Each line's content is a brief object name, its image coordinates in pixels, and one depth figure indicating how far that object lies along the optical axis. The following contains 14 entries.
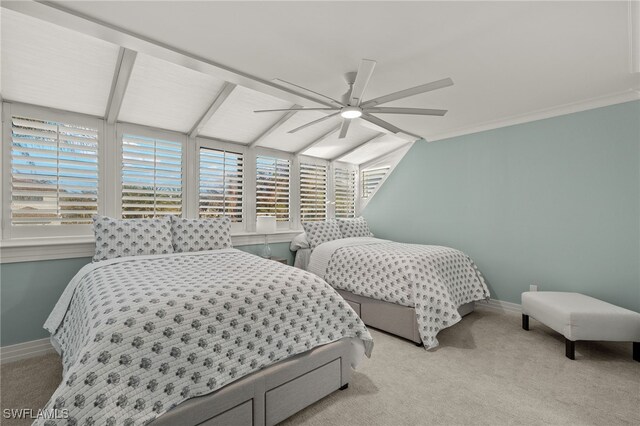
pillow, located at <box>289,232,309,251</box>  4.05
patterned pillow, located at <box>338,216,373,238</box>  4.33
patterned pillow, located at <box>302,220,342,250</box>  3.93
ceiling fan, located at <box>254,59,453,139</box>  1.84
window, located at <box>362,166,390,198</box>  5.11
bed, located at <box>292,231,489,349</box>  2.59
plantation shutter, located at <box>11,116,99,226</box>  2.47
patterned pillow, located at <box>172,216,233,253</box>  2.87
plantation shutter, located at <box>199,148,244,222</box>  3.63
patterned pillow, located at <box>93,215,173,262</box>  2.47
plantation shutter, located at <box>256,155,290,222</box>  4.18
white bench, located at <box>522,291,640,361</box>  2.25
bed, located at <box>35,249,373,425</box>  1.15
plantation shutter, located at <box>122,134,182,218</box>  3.03
